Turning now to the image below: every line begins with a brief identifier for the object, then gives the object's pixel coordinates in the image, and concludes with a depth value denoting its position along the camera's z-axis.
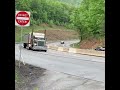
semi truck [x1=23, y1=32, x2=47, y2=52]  49.62
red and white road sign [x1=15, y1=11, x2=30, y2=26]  16.21
